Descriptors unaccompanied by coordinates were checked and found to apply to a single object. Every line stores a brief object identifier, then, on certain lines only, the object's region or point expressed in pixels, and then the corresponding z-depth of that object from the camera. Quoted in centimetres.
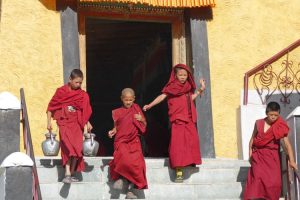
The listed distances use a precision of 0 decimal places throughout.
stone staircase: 1174
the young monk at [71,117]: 1189
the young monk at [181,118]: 1248
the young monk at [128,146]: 1178
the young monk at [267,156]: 1180
